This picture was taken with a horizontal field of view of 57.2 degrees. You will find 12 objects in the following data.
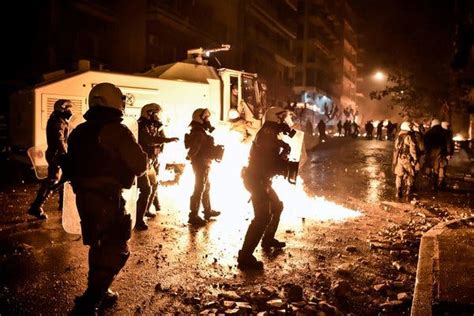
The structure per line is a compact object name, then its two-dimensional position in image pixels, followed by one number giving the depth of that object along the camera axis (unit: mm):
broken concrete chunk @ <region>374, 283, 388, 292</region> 4824
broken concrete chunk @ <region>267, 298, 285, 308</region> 4244
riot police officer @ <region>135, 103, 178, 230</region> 6879
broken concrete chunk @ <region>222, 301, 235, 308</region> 4223
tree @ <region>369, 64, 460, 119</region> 22609
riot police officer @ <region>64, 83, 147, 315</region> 3629
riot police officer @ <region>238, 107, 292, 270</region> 5484
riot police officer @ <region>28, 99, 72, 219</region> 7266
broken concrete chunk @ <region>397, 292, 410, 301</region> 4576
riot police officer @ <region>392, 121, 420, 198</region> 10750
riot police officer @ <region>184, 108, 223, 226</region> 7324
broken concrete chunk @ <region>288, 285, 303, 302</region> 4461
